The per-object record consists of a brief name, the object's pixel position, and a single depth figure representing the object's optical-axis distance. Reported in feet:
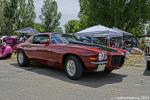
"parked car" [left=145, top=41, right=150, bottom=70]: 18.64
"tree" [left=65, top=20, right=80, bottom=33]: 143.38
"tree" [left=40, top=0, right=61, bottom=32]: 94.76
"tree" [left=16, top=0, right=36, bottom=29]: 87.38
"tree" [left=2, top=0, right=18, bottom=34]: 80.00
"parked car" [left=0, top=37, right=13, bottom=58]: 25.06
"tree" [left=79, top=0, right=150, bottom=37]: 66.05
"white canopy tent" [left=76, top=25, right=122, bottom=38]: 32.93
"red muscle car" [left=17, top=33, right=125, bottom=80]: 14.81
